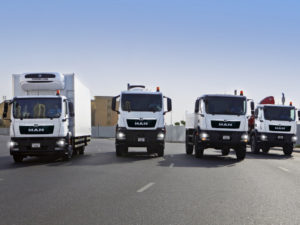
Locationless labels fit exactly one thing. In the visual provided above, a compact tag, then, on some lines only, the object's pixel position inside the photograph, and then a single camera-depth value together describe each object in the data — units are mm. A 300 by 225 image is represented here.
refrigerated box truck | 16781
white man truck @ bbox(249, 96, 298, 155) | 24094
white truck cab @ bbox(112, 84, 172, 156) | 19625
